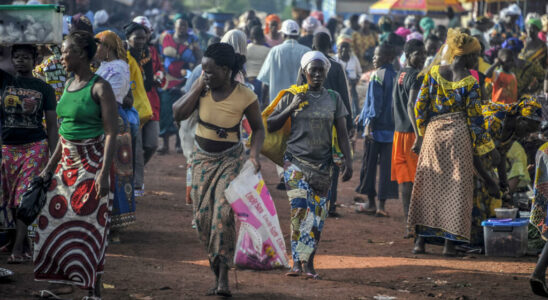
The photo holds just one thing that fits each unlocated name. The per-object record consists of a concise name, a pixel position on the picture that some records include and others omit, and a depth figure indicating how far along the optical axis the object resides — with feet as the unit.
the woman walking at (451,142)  55.72
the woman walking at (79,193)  40.29
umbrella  162.61
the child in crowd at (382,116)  73.46
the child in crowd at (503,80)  85.15
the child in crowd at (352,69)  107.24
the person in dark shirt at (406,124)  65.46
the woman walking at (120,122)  56.54
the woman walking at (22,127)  48.26
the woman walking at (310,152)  50.52
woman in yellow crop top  43.47
